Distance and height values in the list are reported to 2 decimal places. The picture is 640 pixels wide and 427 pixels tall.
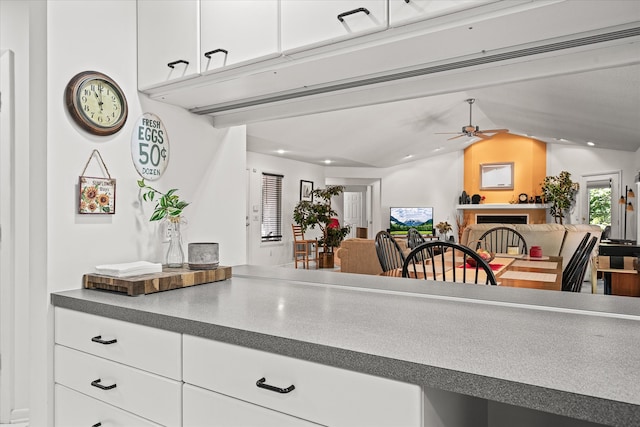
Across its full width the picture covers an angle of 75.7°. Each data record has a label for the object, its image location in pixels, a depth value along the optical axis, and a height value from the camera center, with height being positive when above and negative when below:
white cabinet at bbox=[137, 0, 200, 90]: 1.60 +0.71
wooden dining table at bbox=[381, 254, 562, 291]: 2.22 -0.37
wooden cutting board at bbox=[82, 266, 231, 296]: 1.43 -0.24
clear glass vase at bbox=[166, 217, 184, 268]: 1.78 -0.14
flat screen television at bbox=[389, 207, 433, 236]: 11.28 -0.16
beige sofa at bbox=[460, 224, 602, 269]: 5.66 -0.31
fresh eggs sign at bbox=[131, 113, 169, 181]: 1.78 +0.30
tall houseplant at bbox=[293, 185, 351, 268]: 9.02 -0.19
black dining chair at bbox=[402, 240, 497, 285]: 1.86 -0.37
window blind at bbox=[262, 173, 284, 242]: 8.55 +0.16
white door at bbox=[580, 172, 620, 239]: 8.23 +0.24
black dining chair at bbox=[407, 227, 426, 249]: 4.20 -0.25
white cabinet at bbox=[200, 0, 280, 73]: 1.39 +0.65
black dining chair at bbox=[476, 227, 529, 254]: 5.06 -0.41
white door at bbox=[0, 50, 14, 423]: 2.17 -0.14
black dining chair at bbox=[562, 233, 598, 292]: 2.23 -0.33
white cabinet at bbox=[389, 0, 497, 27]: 1.04 +0.54
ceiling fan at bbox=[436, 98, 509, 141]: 7.02 +1.42
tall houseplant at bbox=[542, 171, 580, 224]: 9.55 +0.46
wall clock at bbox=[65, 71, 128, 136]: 1.56 +0.45
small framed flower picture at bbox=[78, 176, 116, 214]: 1.58 +0.08
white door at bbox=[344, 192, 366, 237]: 12.37 +0.13
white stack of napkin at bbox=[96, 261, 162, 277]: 1.51 -0.20
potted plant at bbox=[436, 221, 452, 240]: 10.49 -0.35
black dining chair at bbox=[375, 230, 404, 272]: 3.19 -0.31
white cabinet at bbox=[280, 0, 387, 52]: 1.17 +0.58
